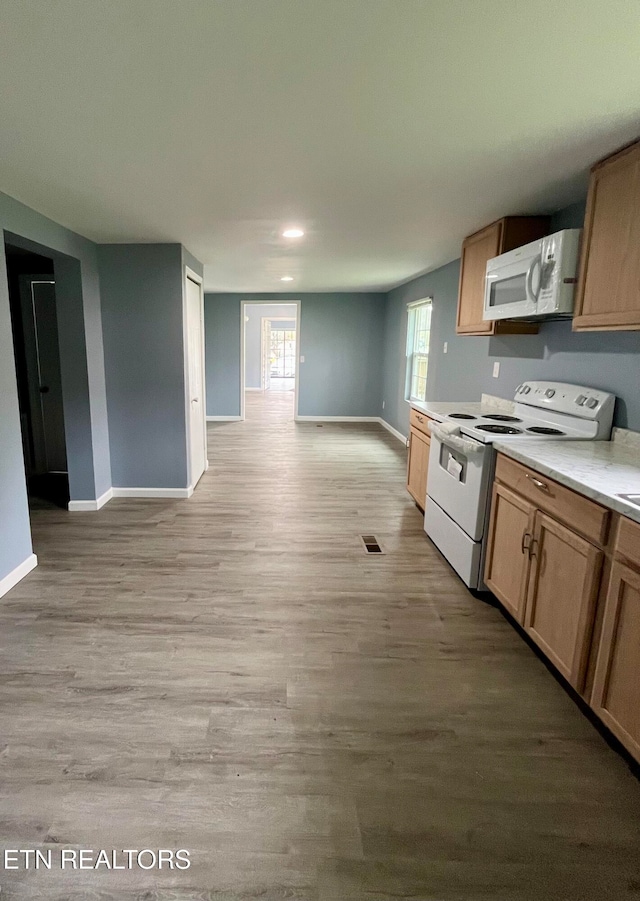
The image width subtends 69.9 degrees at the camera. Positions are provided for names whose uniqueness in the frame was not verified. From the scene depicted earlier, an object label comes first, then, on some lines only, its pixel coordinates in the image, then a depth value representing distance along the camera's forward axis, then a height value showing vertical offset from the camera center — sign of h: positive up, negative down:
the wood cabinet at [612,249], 1.93 +0.51
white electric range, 2.53 -0.48
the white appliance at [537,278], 2.36 +0.47
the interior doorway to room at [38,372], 4.55 -0.23
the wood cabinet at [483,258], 3.06 +0.75
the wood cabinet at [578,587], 1.54 -0.88
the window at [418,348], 6.09 +0.16
